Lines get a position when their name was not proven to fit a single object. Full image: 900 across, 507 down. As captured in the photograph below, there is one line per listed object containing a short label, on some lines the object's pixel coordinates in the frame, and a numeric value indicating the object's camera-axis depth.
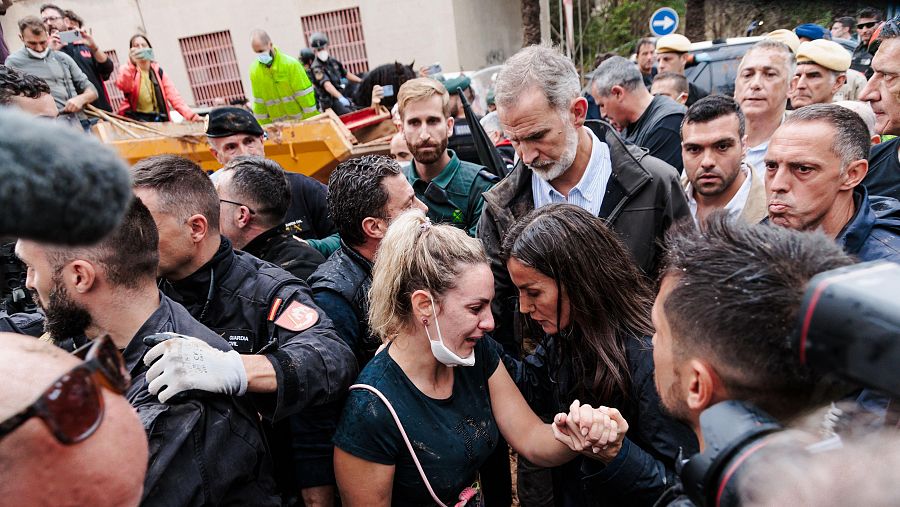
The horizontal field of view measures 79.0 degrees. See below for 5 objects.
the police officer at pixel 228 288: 2.11
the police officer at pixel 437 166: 3.93
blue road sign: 10.90
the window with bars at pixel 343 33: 16.41
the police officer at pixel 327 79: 9.98
